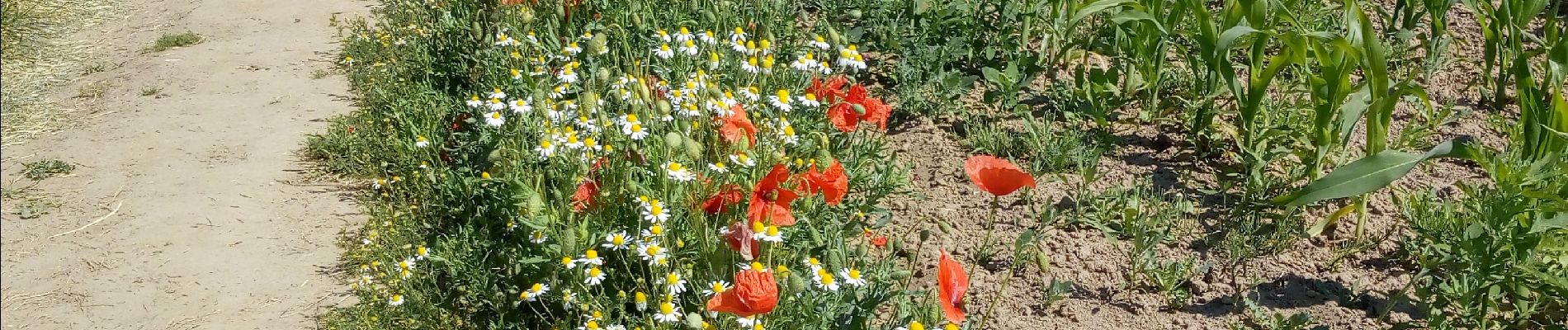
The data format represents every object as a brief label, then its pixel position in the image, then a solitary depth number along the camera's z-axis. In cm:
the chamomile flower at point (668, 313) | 241
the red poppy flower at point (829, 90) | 336
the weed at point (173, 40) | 500
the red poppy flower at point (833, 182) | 269
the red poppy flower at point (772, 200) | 251
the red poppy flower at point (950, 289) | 228
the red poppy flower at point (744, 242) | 242
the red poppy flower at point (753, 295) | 214
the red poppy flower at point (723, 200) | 271
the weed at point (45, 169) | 391
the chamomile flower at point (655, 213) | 259
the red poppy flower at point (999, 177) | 246
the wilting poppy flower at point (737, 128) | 289
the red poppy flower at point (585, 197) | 278
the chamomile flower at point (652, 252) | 251
